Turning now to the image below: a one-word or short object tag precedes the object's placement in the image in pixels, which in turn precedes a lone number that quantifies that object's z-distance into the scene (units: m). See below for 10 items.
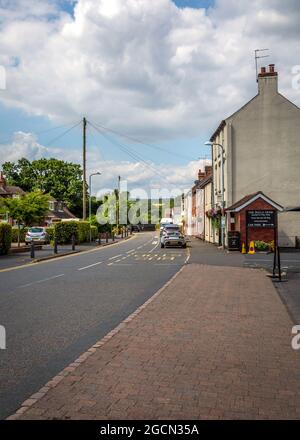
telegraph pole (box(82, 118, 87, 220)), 41.64
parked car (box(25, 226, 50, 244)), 41.56
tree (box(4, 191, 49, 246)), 37.25
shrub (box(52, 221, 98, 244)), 39.69
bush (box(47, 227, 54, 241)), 44.33
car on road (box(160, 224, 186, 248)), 35.31
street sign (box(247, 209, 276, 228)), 29.89
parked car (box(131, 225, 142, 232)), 102.24
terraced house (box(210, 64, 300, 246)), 32.84
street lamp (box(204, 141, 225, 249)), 31.77
